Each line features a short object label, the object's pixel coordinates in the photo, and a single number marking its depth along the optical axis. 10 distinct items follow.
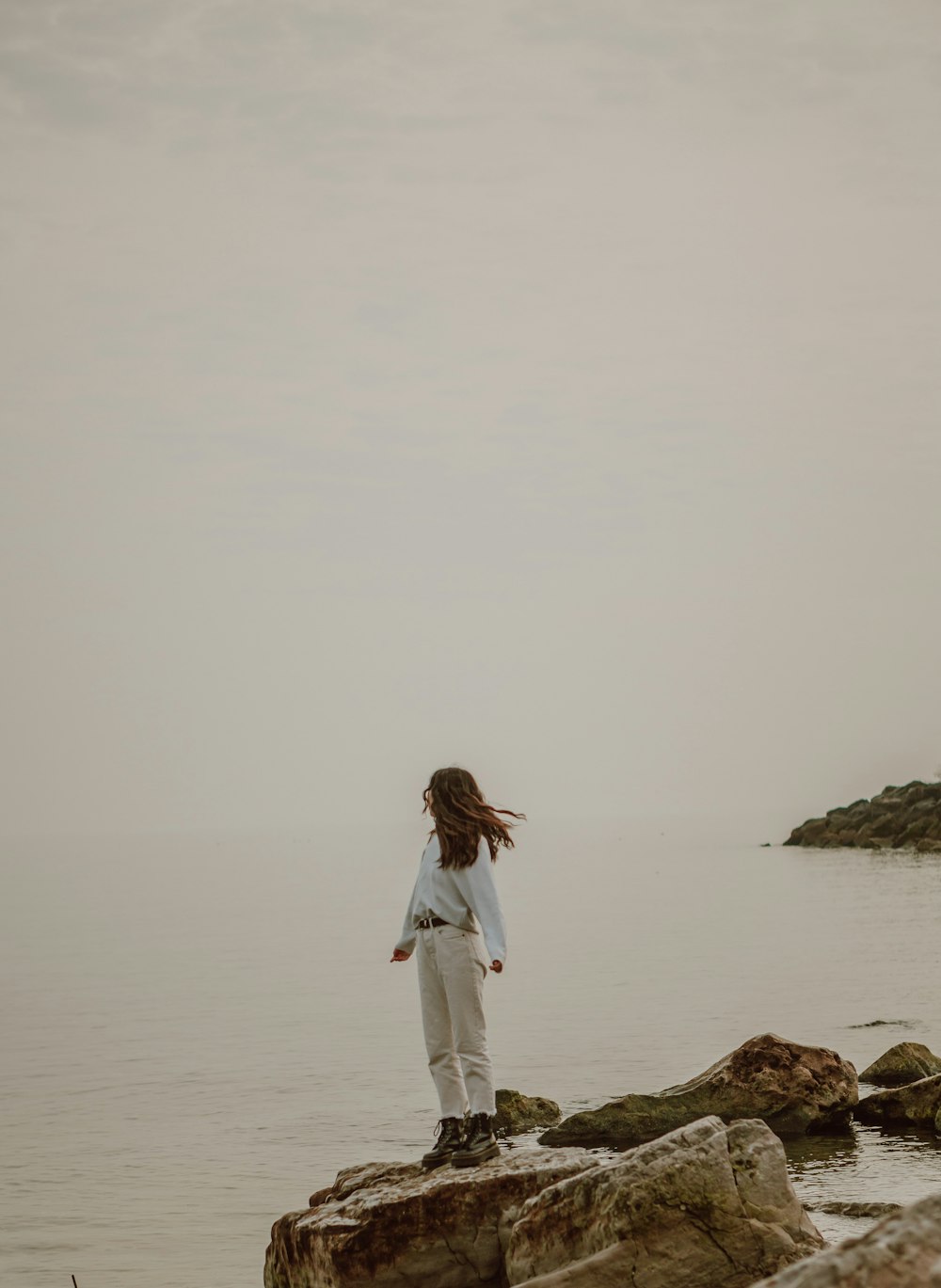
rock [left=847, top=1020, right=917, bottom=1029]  23.52
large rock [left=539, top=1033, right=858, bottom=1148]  13.75
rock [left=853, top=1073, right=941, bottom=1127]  13.78
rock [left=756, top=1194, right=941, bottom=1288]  4.09
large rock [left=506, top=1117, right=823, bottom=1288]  7.54
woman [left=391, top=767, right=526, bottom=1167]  8.45
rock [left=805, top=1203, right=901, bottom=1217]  10.09
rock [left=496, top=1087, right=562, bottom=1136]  15.10
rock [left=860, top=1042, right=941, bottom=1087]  16.33
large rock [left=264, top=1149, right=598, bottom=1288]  8.46
